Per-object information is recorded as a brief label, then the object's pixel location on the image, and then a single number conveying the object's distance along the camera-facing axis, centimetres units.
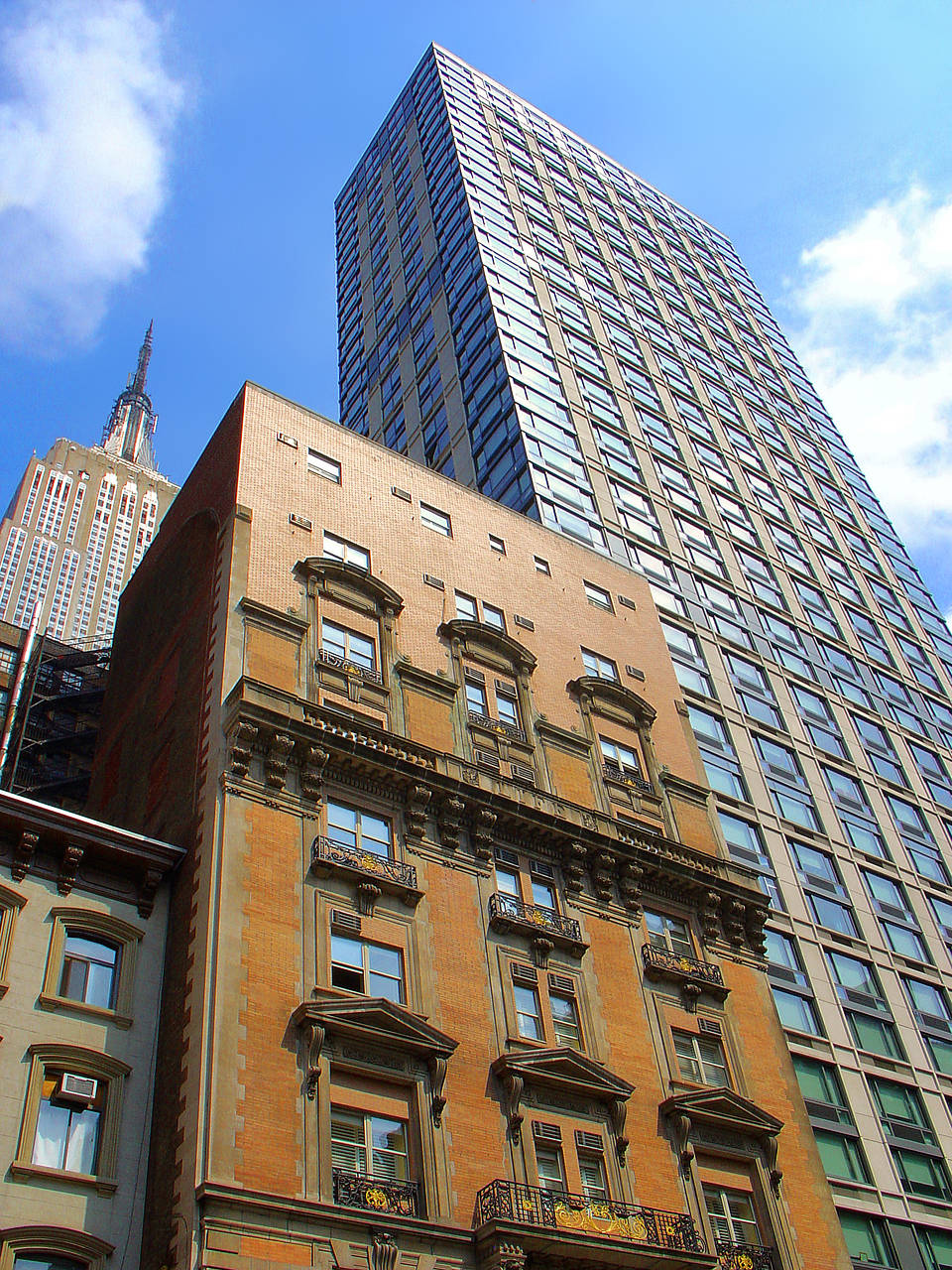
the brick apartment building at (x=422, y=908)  2422
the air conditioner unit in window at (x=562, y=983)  3111
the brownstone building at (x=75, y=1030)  2231
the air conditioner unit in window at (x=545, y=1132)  2750
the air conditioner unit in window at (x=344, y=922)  2816
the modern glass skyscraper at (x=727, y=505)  4294
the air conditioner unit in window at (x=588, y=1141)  2802
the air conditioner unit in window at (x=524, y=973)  3056
